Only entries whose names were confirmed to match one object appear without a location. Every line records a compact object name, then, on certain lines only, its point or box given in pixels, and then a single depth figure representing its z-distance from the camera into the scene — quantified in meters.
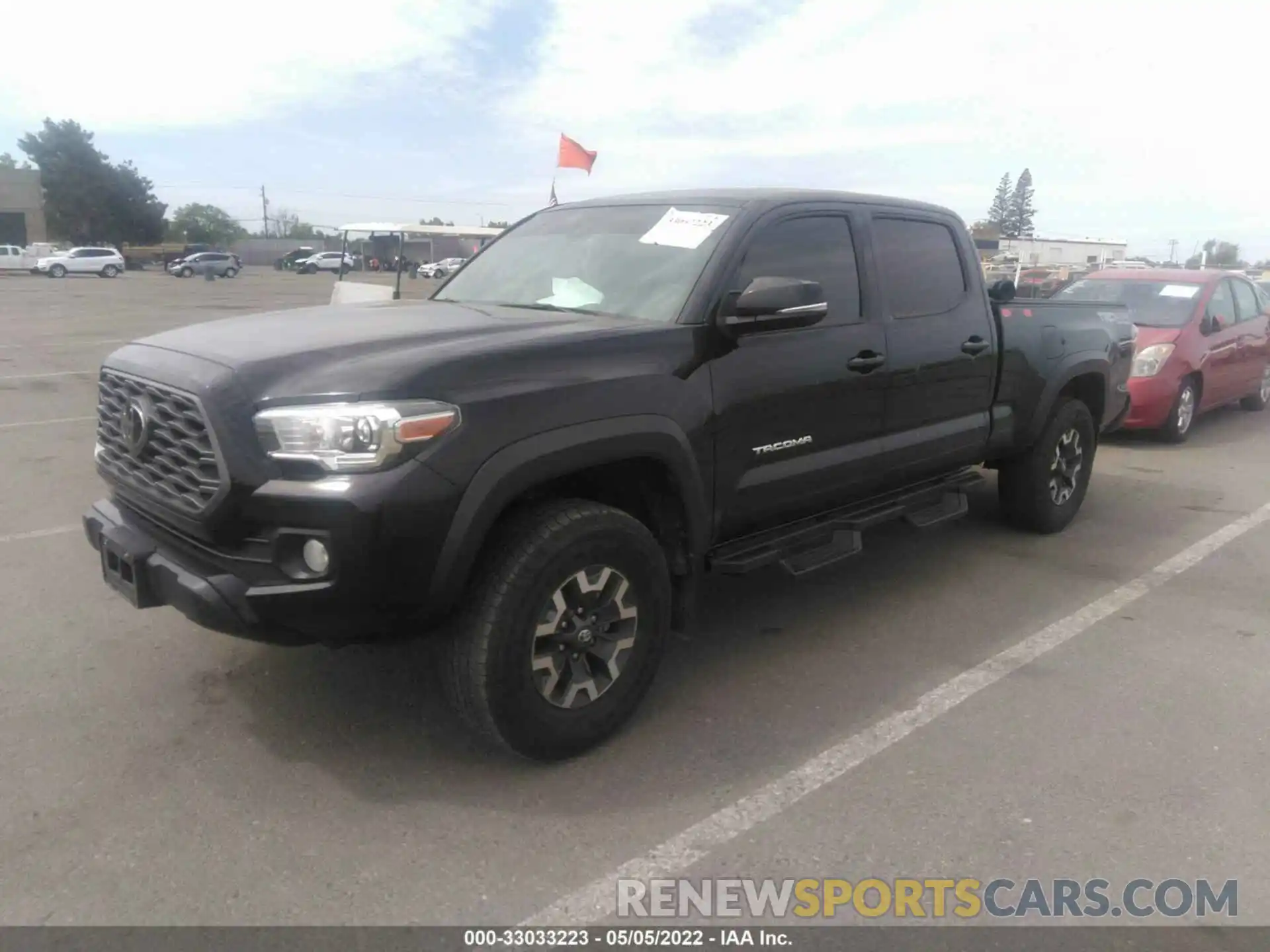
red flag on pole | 11.48
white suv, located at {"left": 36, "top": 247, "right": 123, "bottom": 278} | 46.97
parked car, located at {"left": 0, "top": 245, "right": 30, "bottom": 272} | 49.16
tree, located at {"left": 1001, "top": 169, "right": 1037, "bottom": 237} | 89.19
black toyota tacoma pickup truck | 2.72
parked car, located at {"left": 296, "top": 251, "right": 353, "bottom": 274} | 61.38
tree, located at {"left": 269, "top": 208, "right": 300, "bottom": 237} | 116.34
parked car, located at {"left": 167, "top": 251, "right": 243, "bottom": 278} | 49.41
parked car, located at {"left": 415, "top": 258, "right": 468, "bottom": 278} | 42.14
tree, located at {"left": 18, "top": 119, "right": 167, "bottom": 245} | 69.62
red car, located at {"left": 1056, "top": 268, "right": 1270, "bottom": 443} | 8.66
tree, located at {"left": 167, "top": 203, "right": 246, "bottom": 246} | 94.88
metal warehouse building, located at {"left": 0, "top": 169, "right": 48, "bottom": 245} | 65.94
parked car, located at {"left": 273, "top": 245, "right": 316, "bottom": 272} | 67.25
